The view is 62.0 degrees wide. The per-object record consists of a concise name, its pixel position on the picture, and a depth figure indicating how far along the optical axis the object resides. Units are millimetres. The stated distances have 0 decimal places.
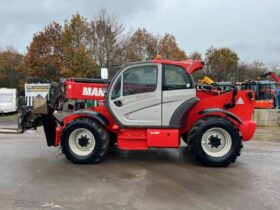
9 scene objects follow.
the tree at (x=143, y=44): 22118
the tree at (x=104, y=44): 18218
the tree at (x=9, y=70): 25398
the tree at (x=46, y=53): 18496
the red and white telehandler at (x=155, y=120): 5316
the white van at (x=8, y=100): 16665
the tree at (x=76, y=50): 17096
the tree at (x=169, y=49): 23721
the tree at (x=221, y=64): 29512
